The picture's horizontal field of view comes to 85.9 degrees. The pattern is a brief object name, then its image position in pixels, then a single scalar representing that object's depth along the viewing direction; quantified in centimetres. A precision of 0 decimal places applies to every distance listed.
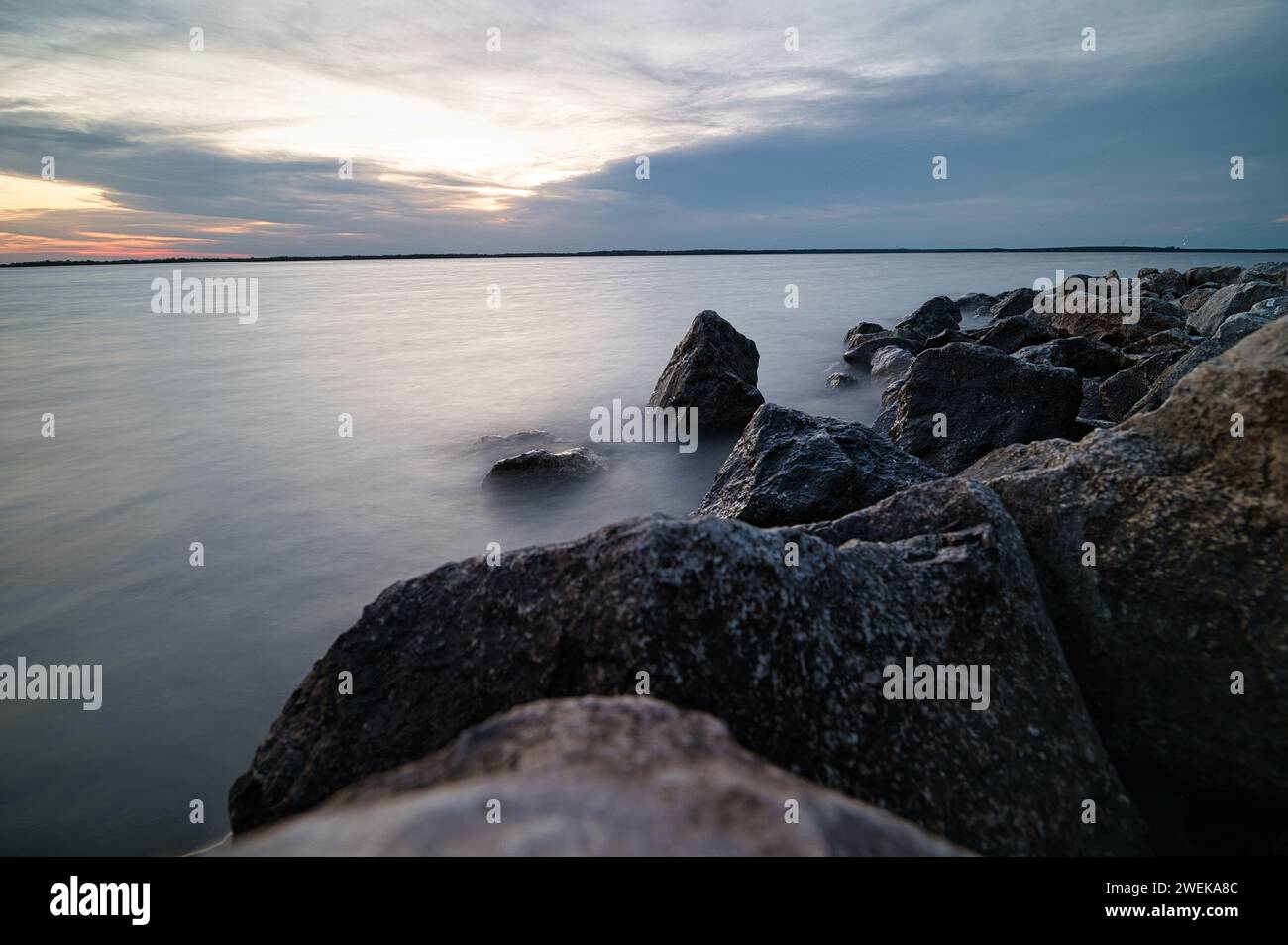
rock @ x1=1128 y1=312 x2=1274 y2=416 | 552
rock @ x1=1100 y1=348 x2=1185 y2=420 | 827
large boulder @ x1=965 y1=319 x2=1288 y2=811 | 308
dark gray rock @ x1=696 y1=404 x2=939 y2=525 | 557
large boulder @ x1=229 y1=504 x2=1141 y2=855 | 254
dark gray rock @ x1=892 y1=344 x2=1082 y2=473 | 727
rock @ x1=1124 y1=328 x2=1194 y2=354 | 1070
